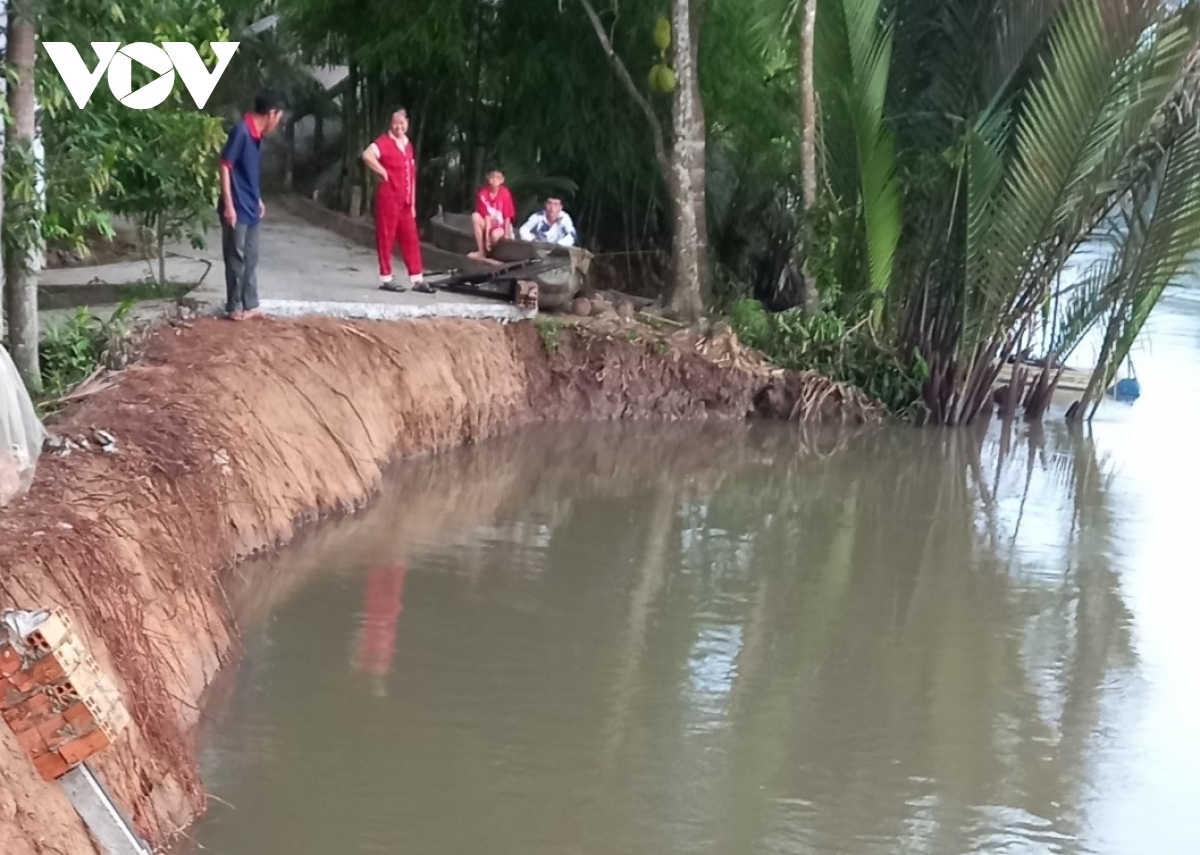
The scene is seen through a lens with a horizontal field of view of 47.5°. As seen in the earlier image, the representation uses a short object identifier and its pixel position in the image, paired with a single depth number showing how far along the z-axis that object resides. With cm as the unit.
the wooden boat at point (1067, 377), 1227
